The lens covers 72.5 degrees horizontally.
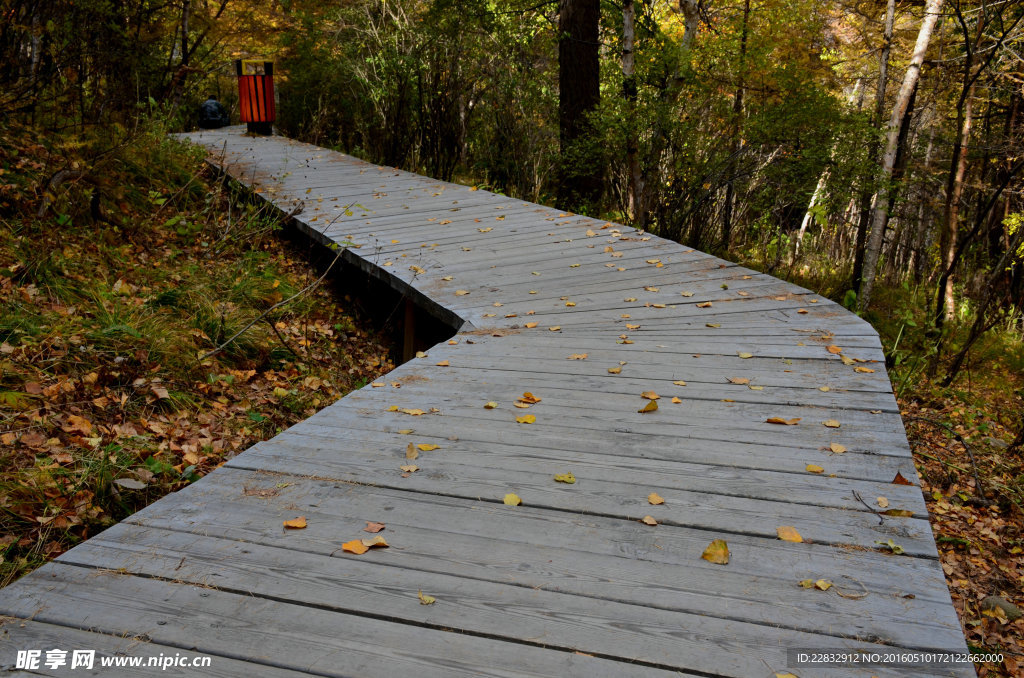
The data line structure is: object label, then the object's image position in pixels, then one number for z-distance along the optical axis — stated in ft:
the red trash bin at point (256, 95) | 33.40
